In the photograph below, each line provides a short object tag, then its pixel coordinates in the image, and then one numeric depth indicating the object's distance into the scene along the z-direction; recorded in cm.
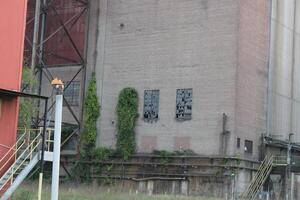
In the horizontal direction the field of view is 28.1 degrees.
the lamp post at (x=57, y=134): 1659
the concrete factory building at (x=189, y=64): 4091
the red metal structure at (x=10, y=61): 2053
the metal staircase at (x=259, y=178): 4066
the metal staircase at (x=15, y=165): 1938
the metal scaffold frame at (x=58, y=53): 4625
